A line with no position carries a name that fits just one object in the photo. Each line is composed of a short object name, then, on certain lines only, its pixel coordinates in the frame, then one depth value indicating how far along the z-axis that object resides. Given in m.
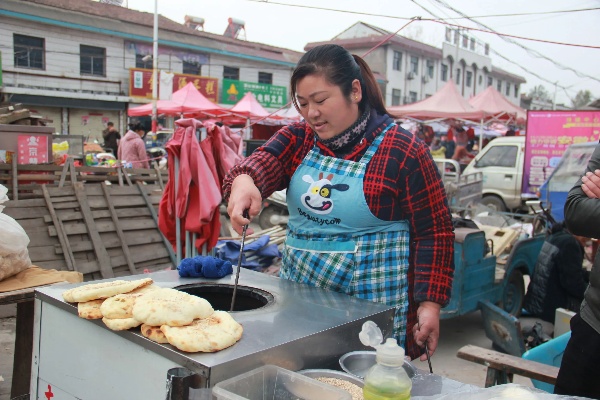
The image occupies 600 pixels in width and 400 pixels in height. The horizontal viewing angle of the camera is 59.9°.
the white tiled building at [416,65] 28.45
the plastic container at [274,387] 0.94
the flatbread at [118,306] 1.19
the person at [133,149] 8.92
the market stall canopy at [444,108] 11.78
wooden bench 2.10
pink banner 7.58
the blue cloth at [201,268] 1.68
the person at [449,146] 16.66
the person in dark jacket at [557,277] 4.20
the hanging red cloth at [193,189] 3.92
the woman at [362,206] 1.54
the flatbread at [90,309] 1.22
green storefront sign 20.70
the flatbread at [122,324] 1.15
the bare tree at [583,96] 51.20
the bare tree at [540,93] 46.77
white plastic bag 2.31
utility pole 12.93
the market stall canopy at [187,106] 13.43
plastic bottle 0.94
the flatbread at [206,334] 1.05
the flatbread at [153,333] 1.11
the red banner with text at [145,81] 18.27
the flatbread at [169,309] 1.14
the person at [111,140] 13.33
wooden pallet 4.91
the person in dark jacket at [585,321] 1.62
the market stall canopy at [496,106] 12.72
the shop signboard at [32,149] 5.34
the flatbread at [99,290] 1.29
